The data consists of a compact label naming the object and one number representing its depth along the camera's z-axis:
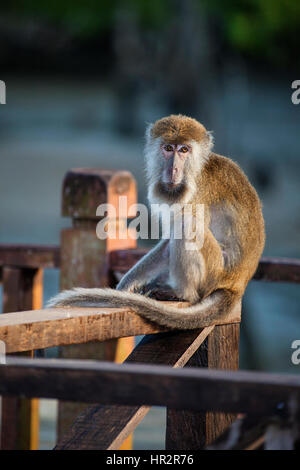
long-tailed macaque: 4.05
